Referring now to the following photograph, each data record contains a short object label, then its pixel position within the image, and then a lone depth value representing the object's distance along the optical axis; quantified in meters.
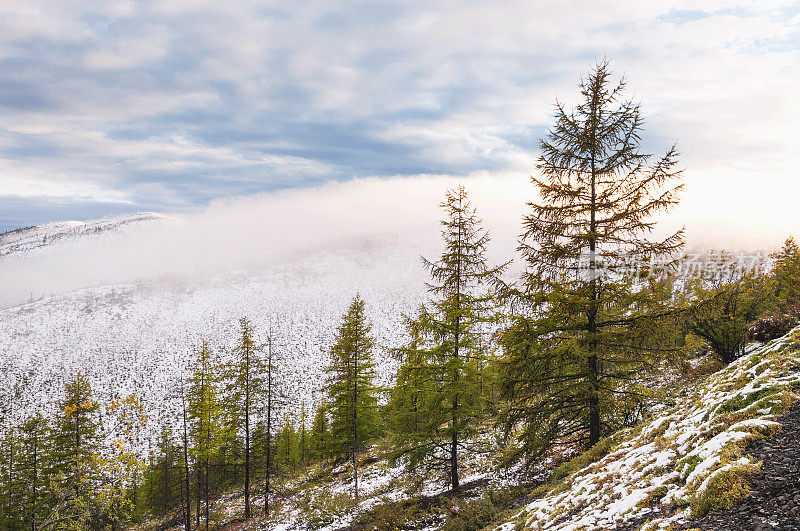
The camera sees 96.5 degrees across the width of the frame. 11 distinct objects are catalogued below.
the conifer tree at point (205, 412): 24.12
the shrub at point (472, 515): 11.04
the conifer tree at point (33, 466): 26.61
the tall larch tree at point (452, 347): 15.16
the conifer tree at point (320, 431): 29.82
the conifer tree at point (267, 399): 24.93
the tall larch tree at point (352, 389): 24.33
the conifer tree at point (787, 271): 18.68
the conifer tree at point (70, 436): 23.50
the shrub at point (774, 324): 14.44
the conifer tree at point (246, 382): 23.73
